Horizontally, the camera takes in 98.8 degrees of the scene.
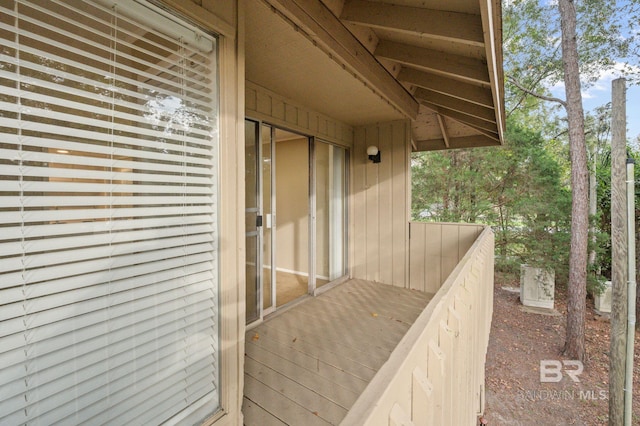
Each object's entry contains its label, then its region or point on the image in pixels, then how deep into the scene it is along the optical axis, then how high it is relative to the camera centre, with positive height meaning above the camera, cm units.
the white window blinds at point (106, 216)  97 -3
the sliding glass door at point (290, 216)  316 -10
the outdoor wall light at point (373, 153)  445 +92
